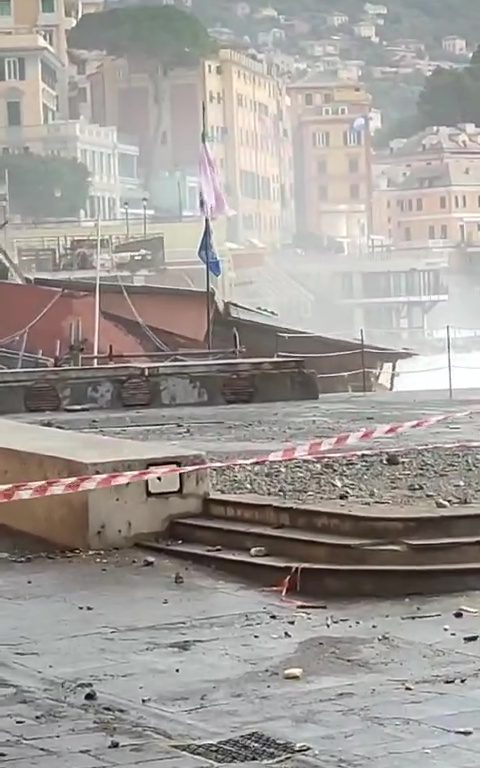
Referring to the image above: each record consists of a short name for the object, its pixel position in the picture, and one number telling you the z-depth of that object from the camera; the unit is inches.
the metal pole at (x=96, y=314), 1432.1
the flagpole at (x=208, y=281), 1418.9
